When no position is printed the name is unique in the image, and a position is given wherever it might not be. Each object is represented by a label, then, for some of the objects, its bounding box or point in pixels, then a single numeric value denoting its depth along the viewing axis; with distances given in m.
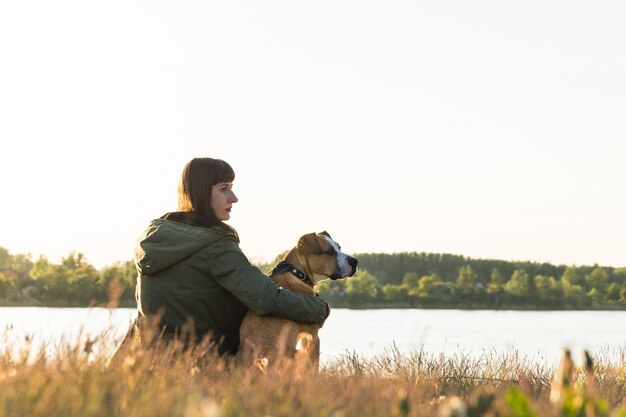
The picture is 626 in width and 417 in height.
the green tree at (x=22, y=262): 126.12
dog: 6.30
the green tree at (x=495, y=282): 120.94
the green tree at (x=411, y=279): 115.37
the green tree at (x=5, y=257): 129.62
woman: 6.28
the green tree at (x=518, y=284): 115.94
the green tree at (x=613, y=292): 115.50
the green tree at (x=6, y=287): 83.62
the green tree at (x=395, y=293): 109.00
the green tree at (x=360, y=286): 89.06
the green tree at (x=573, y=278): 118.19
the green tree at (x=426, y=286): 113.25
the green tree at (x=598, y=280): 114.17
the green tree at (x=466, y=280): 116.44
